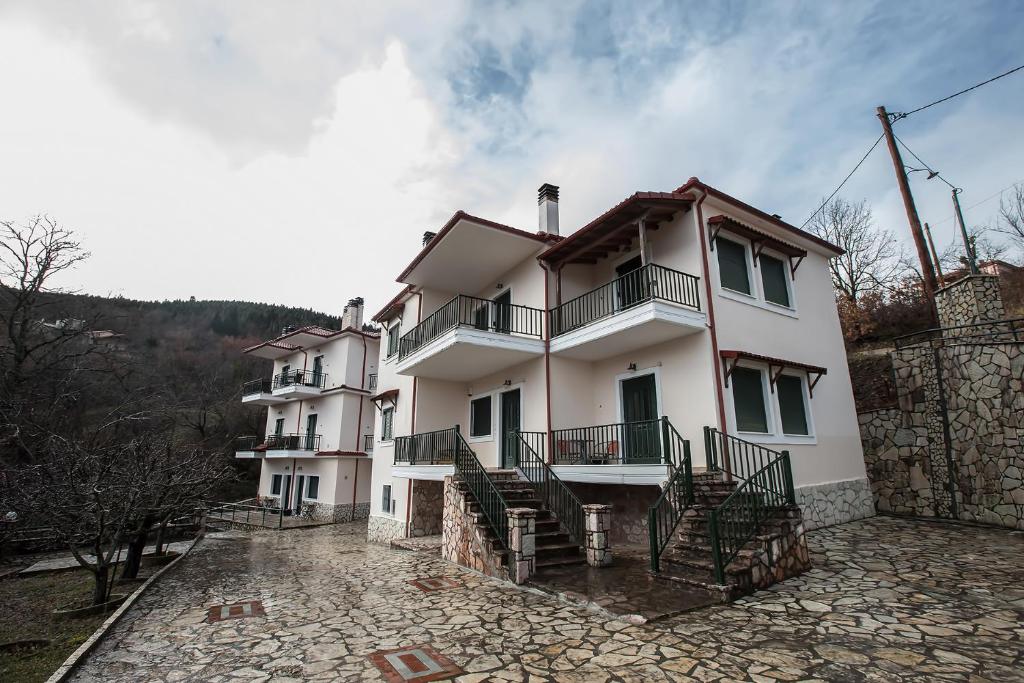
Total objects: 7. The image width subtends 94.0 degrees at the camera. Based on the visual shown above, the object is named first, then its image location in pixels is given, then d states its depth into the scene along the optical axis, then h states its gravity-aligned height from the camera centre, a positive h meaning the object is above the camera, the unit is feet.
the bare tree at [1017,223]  65.76 +32.97
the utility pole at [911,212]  47.29 +25.89
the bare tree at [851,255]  73.10 +32.70
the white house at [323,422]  82.02 +8.45
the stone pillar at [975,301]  40.11 +13.66
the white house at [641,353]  33.73 +9.51
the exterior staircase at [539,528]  28.55 -3.78
